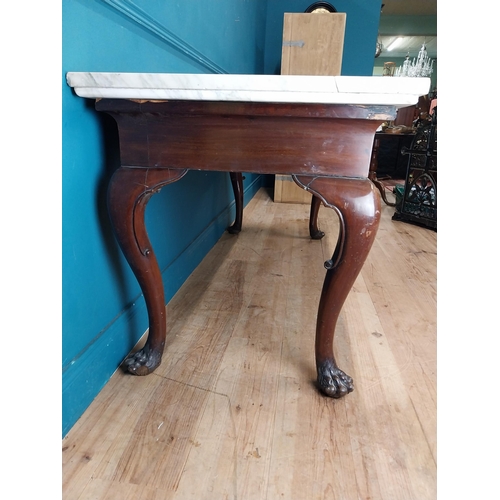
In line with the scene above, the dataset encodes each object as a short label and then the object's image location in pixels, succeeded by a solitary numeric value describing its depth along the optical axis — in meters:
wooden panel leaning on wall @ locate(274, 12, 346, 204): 2.59
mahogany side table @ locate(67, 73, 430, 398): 0.59
